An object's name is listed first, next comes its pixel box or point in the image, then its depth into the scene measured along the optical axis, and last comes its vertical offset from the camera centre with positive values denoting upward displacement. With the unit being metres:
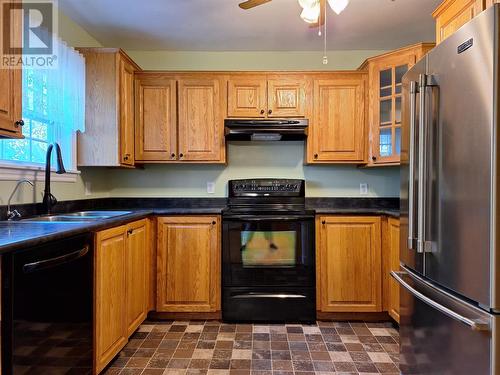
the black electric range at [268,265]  2.58 -0.66
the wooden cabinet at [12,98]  1.43 +0.41
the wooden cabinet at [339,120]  2.84 +0.60
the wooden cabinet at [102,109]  2.55 +0.63
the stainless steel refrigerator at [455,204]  1.06 -0.07
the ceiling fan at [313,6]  1.70 +0.99
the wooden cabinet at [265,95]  2.87 +0.83
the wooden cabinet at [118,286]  1.74 -0.65
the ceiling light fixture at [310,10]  1.72 +0.99
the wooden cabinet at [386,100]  2.58 +0.74
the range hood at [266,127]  2.73 +0.52
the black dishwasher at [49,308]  1.14 -0.52
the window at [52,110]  2.02 +0.54
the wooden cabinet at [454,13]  1.50 +0.90
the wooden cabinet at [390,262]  2.43 -0.61
